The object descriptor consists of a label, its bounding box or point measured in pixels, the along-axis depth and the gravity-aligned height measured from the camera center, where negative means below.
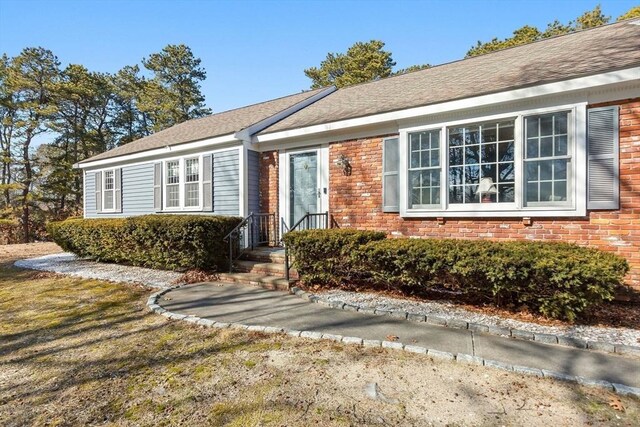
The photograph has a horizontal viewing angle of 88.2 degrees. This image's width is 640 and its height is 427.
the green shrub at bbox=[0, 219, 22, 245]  17.64 -1.05
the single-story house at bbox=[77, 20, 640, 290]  4.91 +1.16
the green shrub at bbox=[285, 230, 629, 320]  3.85 -0.78
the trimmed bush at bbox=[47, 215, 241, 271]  7.22 -0.71
